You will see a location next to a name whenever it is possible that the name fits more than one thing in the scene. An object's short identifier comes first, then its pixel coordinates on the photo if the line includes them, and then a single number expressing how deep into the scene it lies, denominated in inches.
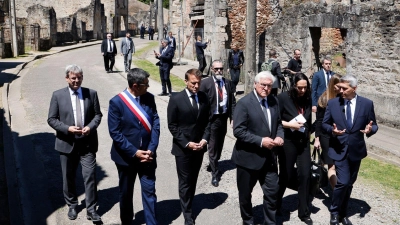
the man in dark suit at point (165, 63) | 540.4
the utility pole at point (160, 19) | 941.2
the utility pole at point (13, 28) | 1036.9
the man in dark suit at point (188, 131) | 224.5
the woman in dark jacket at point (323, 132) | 247.9
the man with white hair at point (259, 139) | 210.8
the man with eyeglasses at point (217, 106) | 285.3
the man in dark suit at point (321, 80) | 337.4
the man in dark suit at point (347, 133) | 223.6
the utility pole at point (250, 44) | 496.3
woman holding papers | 226.2
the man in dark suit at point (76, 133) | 229.3
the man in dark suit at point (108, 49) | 772.0
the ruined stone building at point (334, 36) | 450.6
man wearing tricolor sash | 206.7
